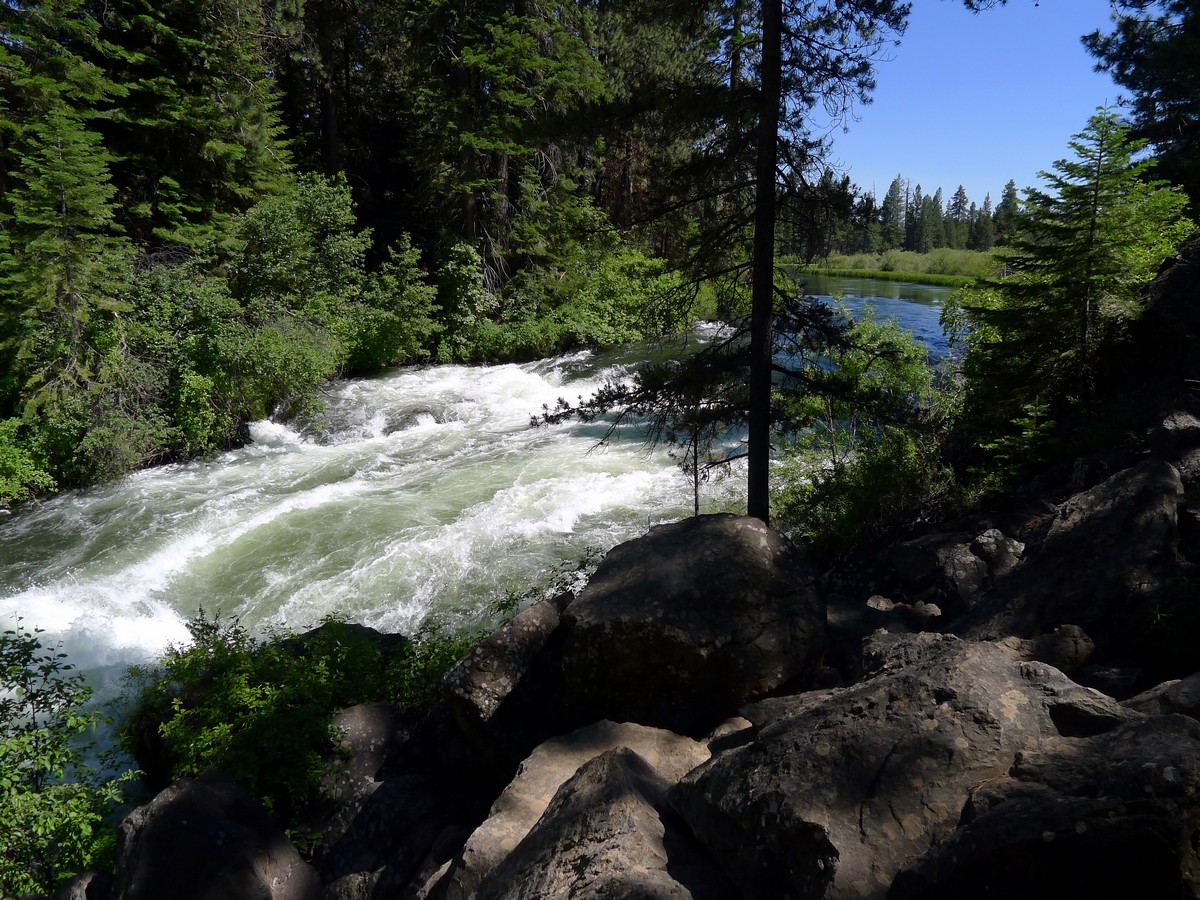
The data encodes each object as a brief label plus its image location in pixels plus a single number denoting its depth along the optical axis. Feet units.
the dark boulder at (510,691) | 18.12
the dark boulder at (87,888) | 14.79
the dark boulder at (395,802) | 16.14
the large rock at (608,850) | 10.03
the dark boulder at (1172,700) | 10.56
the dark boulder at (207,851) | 13.80
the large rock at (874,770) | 9.22
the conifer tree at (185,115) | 56.29
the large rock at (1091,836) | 7.27
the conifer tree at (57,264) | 38.83
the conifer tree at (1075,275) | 26.99
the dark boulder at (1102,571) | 16.02
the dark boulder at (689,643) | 17.11
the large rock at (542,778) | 12.81
